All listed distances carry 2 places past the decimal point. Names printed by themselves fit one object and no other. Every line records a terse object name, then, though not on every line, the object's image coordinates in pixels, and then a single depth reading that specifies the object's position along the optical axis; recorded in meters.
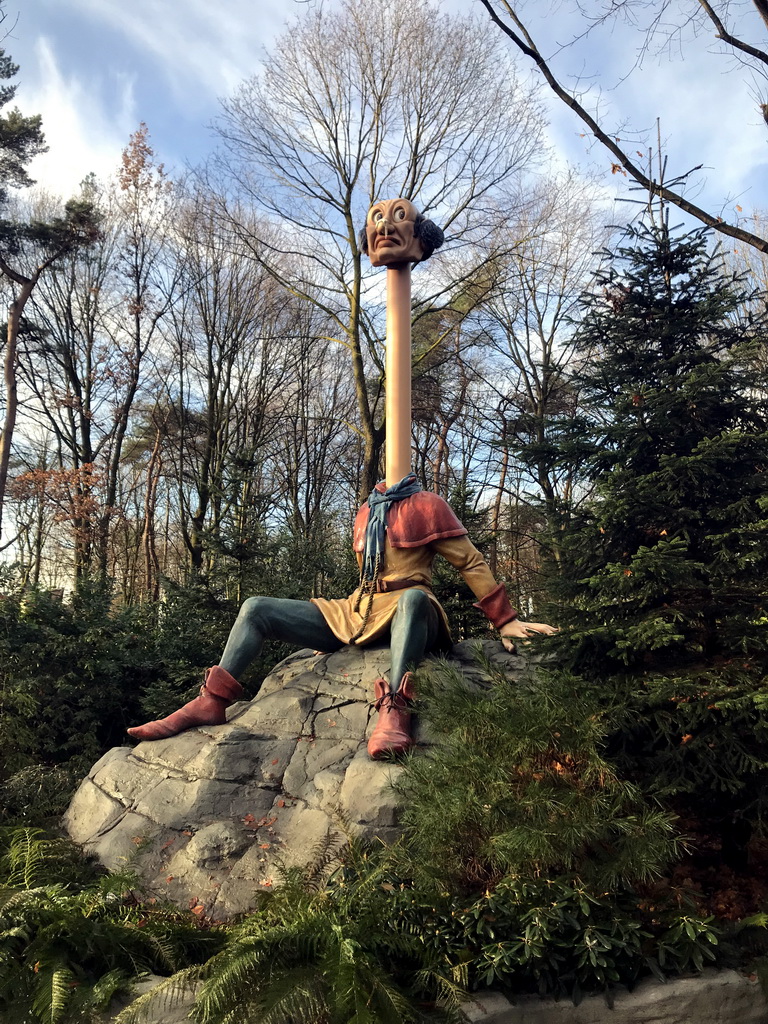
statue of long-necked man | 5.34
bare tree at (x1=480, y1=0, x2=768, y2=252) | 5.00
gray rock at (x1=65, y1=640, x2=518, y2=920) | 4.37
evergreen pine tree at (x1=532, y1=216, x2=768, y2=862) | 4.04
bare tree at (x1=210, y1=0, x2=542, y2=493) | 12.16
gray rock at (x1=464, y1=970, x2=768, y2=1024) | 3.16
